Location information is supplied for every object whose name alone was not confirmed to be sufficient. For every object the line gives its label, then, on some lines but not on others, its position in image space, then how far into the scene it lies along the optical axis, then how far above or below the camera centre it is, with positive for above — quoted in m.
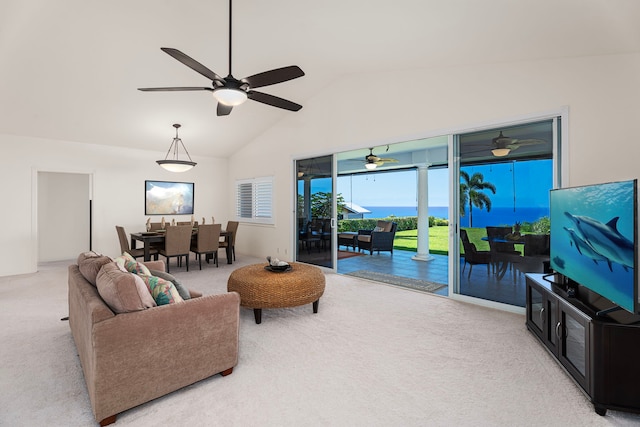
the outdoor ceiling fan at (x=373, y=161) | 6.69 +1.19
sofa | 1.73 -0.81
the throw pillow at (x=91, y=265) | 2.25 -0.41
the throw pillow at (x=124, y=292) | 1.80 -0.48
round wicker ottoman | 3.13 -0.80
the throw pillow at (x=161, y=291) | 2.04 -0.53
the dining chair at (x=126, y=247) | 5.56 -0.64
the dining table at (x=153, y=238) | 5.34 -0.46
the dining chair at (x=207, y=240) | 5.84 -0.53
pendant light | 5.48 +0.88
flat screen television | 1.78 -0.17
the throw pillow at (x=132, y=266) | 2.41 -0.43
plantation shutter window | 6.95 +0.31
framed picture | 7.09 +0.36
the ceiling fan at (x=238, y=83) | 2.76 +1.22
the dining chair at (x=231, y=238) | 6.47 -0.53
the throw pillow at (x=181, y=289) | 2.31 -0.58
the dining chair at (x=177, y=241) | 5.44 -0.52
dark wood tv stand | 1.80 -0.87
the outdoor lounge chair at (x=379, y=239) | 7.60 -0.67
